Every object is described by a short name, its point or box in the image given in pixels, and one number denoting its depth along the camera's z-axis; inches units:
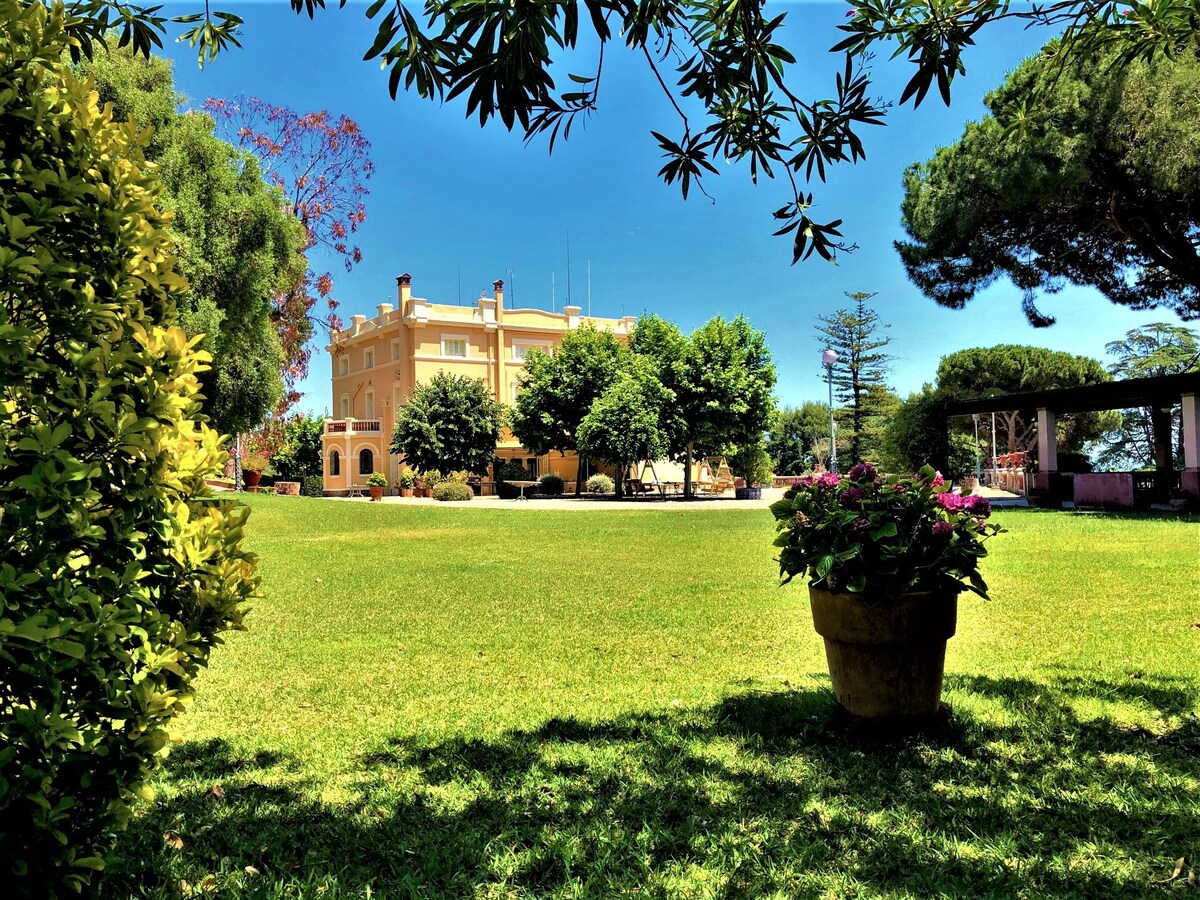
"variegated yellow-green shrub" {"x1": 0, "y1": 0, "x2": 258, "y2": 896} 66.5
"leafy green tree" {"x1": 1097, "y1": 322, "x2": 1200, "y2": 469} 1380.4
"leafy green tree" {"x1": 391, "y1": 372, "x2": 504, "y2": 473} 1379.2
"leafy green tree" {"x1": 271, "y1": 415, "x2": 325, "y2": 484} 1867.6
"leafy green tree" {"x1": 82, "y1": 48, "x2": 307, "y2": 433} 680.4
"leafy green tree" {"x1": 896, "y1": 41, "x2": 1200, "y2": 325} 563.8
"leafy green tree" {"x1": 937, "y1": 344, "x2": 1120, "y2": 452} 1439.5
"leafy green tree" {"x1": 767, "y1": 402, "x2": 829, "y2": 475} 2282.2
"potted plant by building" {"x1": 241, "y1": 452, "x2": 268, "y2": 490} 1277.1
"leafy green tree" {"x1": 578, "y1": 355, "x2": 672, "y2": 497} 1155.3
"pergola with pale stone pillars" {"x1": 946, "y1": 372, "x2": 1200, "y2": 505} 704.4
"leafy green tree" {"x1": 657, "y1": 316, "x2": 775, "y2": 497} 1154.7
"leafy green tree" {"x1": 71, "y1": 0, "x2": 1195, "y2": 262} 77.4
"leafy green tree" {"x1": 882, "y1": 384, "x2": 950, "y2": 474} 960.3
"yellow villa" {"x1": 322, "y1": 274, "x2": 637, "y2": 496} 1614.2
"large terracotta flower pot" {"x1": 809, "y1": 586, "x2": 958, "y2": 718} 127.8
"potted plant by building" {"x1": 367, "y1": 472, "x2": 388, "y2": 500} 1301.7
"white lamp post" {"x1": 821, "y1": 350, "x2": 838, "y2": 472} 1132.5
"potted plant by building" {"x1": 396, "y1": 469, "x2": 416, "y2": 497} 1331.2
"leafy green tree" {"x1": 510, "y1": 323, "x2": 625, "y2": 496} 1363.2
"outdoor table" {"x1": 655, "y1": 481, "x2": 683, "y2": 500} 1323.8
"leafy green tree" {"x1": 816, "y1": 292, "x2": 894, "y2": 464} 1958.7
